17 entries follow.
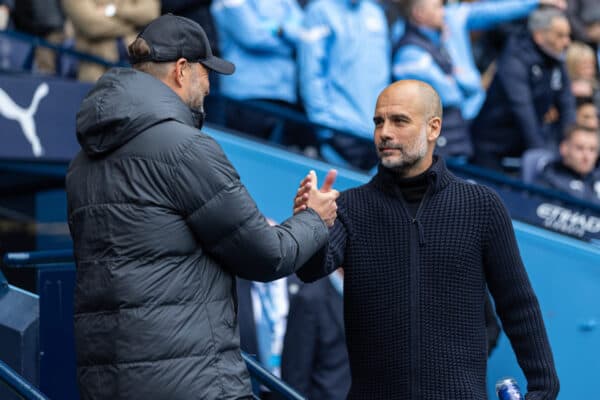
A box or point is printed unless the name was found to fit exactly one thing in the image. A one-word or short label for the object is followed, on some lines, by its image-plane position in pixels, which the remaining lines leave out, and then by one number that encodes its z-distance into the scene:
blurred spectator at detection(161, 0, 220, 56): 15.97
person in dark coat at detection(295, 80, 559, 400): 7.74
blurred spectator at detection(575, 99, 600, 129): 17.11
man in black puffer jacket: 6.41
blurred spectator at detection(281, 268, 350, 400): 12.07
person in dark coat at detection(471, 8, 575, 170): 17.80
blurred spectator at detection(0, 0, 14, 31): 16.44
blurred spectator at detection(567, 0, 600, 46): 20.66
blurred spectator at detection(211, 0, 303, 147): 15.70
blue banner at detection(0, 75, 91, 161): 15.33
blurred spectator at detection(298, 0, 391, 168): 16.03
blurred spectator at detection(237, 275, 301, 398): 12.85
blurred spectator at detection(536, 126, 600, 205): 16.14
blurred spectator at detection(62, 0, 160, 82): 15.72
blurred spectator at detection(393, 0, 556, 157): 16.67
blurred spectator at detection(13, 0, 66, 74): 16.80
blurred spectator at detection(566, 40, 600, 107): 19.50
